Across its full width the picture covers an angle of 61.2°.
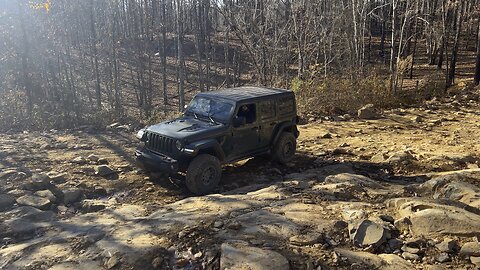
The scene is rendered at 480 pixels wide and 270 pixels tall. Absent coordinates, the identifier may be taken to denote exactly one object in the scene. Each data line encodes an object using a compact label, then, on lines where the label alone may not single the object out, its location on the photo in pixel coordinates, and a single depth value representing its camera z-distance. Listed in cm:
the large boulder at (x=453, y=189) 572
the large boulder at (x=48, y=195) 662
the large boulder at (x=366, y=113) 1346
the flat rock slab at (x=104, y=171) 793
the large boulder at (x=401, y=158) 857
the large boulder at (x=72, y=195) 674
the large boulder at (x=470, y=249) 413
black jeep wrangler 700
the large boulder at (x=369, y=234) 452
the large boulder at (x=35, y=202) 636
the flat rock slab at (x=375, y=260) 404
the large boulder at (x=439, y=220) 457
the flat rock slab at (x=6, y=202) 628
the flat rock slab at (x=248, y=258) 402
